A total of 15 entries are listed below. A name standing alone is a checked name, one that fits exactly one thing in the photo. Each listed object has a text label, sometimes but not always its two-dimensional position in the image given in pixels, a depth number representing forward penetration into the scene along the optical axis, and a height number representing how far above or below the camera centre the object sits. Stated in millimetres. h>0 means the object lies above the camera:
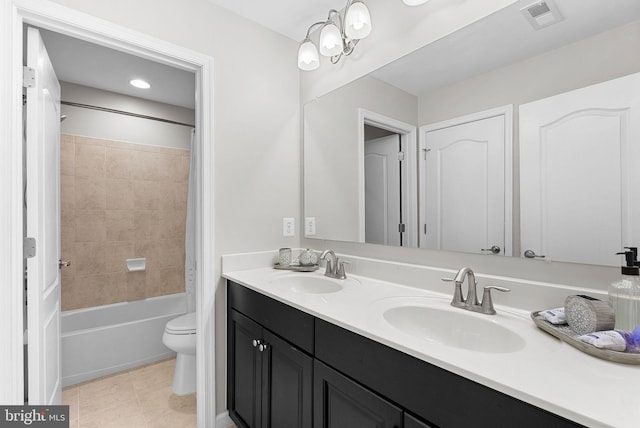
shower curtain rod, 2551 +924
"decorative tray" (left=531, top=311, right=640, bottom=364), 675 -316
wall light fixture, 1449 +920
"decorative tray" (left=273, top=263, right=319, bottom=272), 1758 -310
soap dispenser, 756 -215
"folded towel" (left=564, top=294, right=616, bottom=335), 785 -267
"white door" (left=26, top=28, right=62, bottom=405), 1295 -53
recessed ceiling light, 2500 +1088
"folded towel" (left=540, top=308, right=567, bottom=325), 855 -293
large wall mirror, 921 +290
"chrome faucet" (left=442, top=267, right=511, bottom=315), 1046 -294
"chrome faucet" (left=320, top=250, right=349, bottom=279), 1614 -283
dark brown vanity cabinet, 675 -506
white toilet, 2004 -931
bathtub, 2215 -953
